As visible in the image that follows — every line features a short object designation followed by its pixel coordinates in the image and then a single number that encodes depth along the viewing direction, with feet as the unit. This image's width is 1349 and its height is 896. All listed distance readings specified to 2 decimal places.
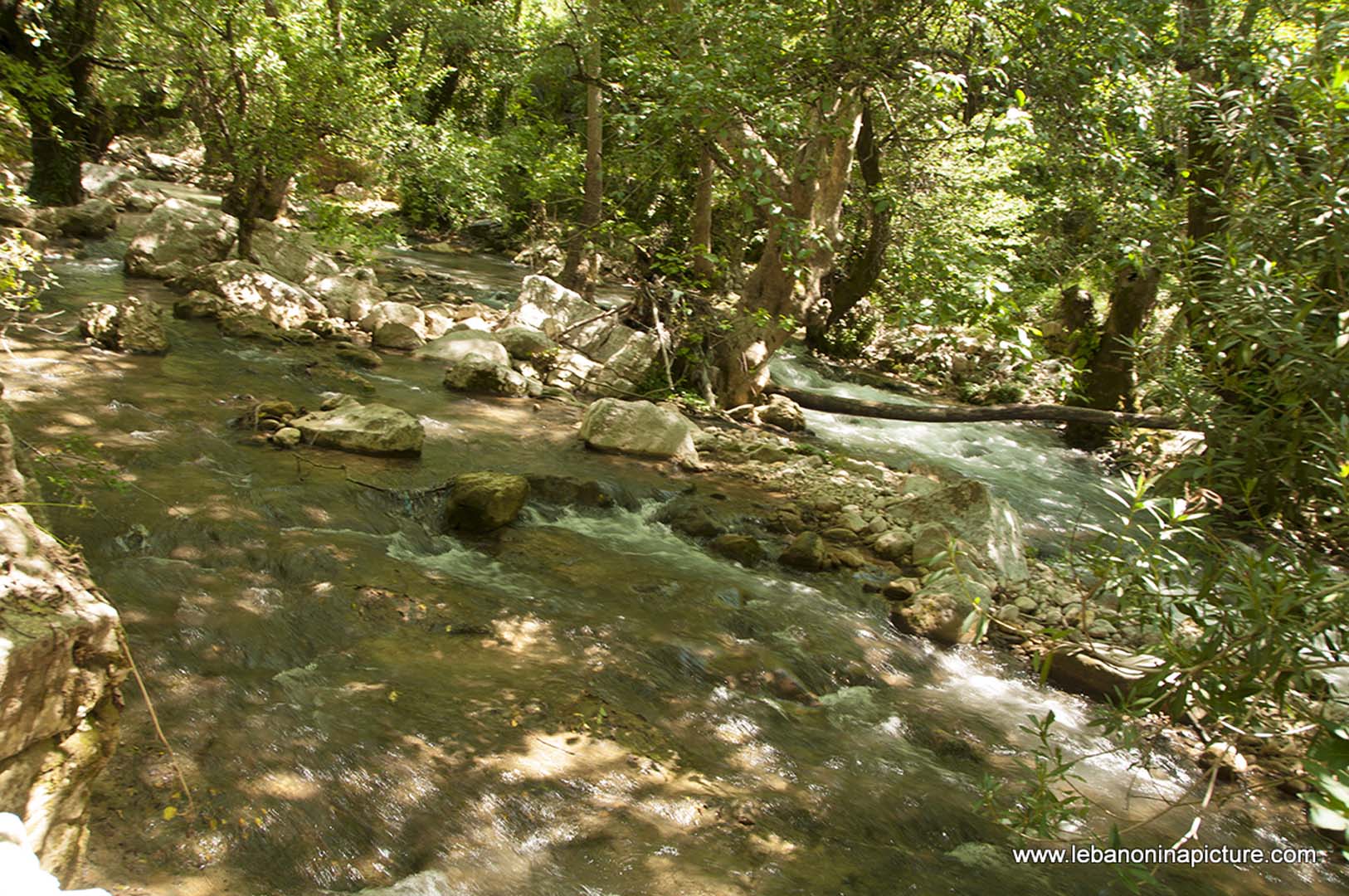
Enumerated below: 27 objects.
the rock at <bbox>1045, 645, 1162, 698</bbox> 17.47
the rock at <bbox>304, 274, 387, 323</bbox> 38.40
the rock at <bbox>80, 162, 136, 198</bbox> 49.88
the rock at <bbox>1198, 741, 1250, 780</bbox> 15.51
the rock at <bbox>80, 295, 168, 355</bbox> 26.73
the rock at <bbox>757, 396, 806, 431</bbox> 35.37
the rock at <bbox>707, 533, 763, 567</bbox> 21.50
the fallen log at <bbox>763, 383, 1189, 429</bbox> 26.58
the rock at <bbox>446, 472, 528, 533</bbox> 19.65
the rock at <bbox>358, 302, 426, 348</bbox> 36.58
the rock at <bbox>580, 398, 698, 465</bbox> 27.63
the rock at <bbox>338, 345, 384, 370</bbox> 32.14
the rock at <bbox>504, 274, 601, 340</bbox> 40.37
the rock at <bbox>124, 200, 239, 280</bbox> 37.45
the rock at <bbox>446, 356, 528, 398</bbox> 31.76
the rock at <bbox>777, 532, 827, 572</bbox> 21.80
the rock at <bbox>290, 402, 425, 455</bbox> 22.67
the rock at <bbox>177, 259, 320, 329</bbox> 34.55
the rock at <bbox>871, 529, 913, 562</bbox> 23.50
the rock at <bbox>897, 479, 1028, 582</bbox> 22.99
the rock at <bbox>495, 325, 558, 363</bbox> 37.01
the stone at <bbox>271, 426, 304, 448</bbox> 21.86
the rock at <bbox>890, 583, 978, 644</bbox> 19.39
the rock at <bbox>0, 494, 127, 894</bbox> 6.70
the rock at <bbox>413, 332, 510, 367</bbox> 34.14
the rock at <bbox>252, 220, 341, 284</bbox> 39.68
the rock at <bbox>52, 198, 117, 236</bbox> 40.86
